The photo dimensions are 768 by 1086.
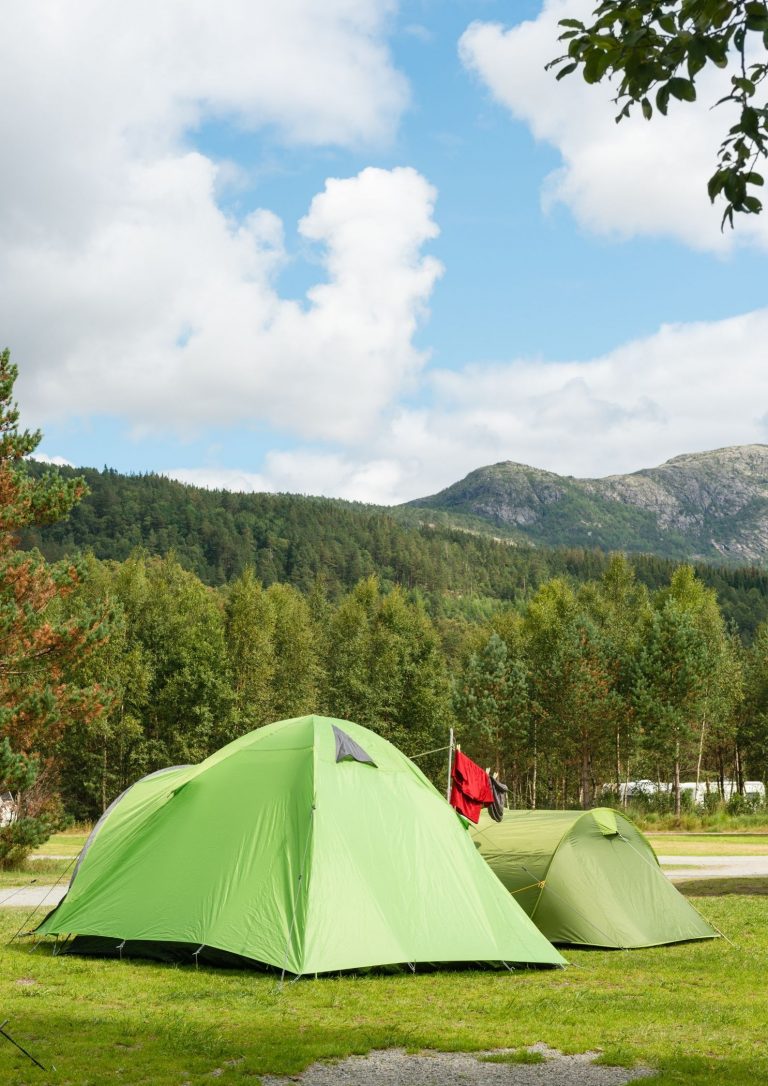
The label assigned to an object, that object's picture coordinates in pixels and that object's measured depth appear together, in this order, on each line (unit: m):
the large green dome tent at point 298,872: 10.66
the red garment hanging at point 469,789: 13.77
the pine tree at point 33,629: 21.45
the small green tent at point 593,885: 13.01
